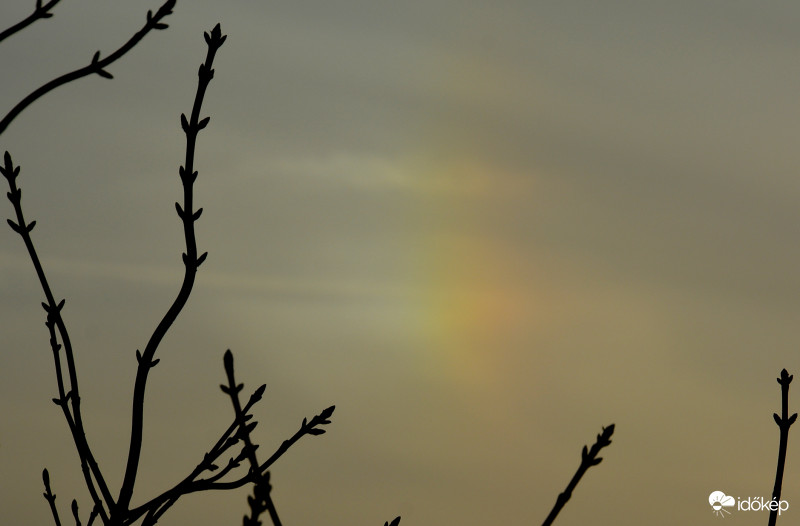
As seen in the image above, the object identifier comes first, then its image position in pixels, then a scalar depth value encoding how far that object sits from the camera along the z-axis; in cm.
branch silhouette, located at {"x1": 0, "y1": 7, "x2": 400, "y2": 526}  549
